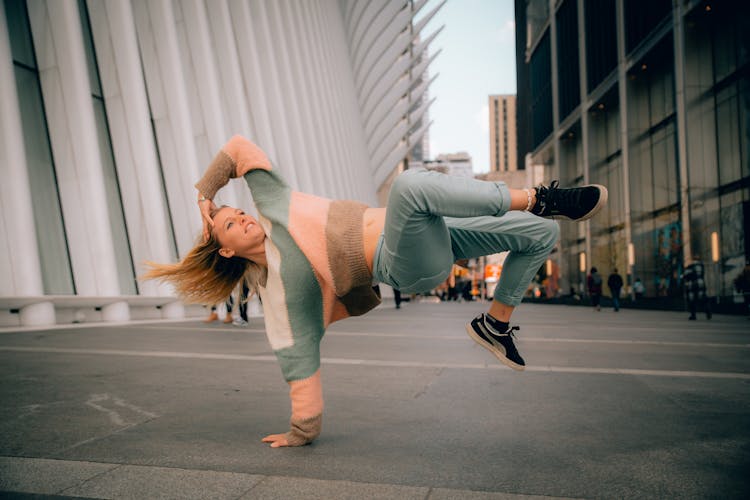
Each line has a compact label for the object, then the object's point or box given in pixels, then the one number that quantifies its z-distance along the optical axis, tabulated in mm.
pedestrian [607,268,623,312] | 23109
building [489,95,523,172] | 198375
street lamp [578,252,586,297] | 37534
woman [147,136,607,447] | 2652
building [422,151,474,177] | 134100
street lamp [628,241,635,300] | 28086
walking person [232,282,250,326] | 11595
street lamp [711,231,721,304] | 19359
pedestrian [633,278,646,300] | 26666
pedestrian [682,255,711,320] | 14867
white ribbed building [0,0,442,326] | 10625
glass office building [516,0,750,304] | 20812
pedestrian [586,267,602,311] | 23594
